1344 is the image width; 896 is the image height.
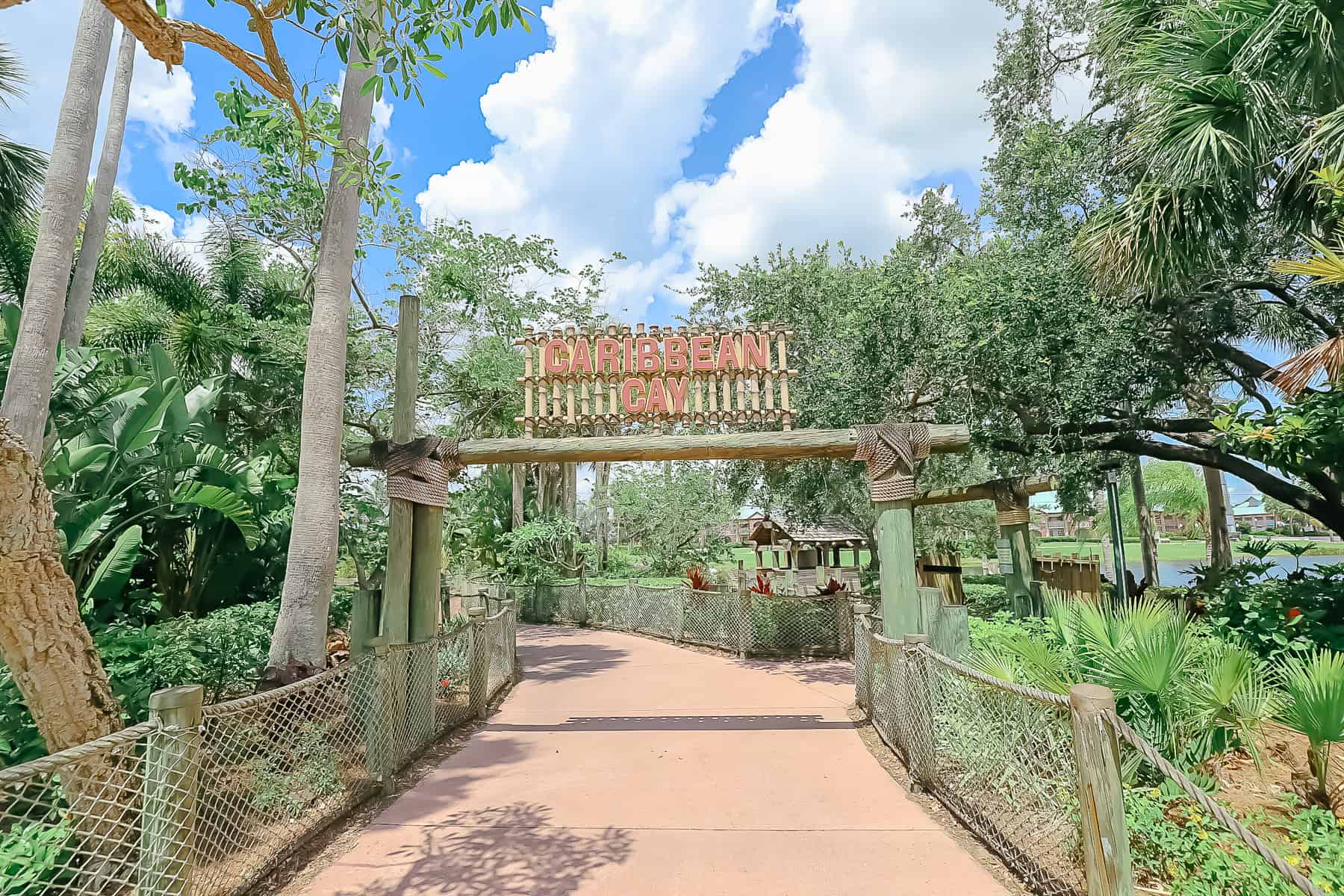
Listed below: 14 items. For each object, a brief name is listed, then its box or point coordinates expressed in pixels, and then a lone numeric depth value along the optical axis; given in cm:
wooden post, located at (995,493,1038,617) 957
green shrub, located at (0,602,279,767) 444
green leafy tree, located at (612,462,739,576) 2628
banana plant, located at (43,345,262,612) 639
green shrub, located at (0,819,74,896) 335
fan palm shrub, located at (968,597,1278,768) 408
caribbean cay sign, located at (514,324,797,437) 726
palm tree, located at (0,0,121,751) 302
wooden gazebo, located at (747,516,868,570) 2031
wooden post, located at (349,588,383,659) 724
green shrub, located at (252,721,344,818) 424
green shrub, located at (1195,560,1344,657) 543
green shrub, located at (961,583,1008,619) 1207
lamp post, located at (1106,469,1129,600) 920
